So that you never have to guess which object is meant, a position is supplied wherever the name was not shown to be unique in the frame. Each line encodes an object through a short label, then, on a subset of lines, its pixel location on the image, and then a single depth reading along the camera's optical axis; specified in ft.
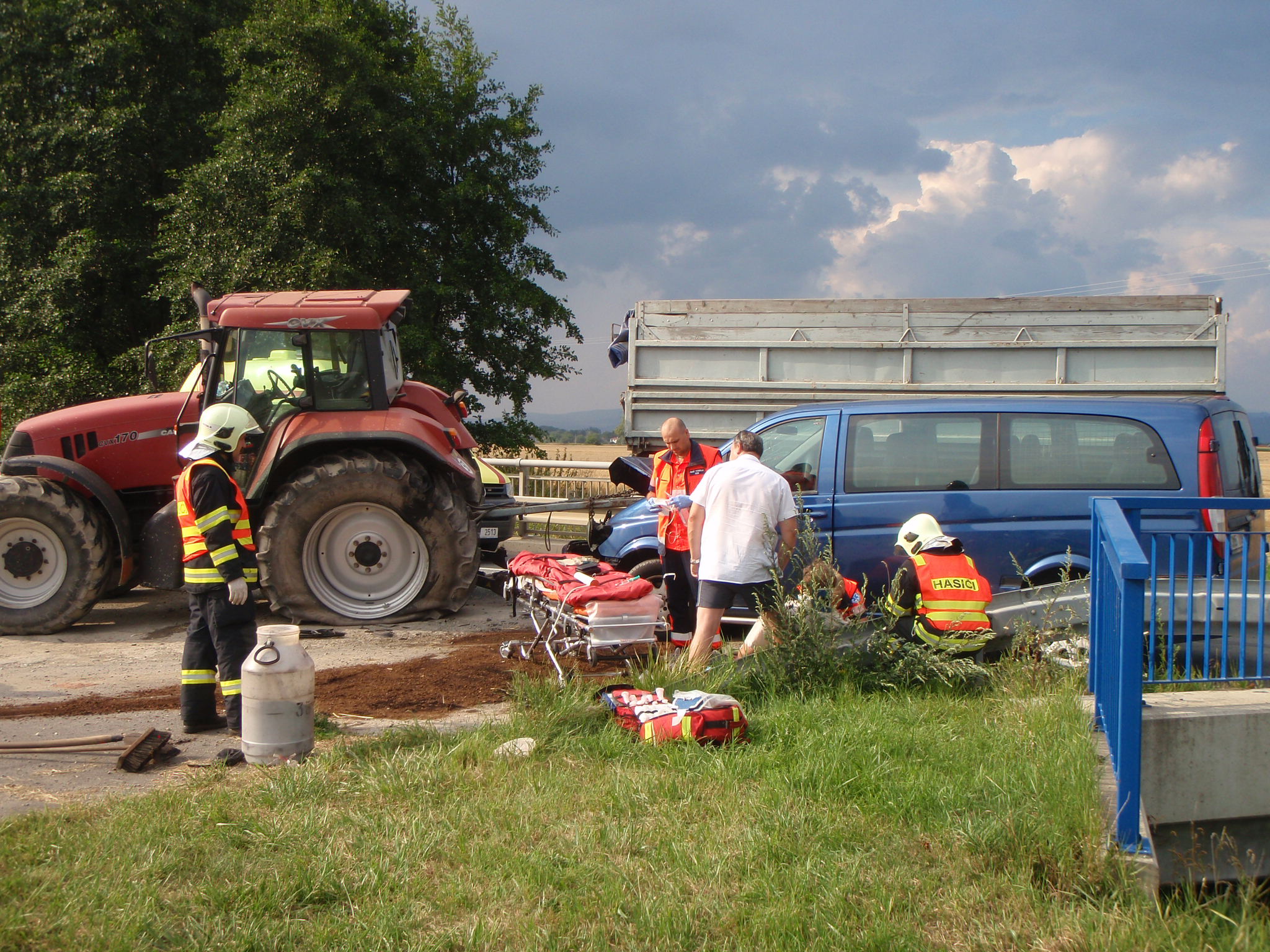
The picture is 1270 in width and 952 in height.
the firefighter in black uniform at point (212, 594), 16.80
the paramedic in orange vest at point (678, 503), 23.67
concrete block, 12.90
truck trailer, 29.96
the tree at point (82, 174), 50.93
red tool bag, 15.28
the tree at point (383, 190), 47.55
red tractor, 24.48
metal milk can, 15.11
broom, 14.83
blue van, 20.07
